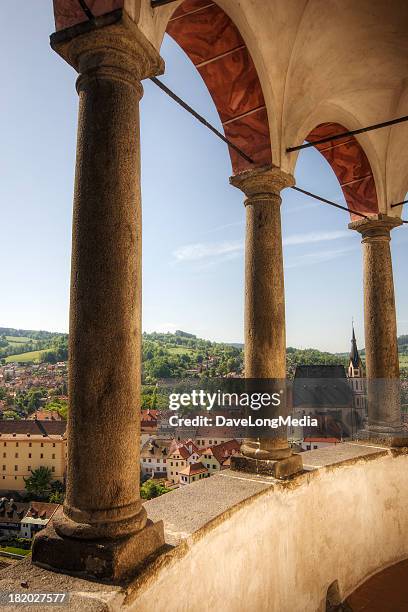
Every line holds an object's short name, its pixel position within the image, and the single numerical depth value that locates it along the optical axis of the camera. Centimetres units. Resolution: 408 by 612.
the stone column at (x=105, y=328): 249
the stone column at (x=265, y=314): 476
